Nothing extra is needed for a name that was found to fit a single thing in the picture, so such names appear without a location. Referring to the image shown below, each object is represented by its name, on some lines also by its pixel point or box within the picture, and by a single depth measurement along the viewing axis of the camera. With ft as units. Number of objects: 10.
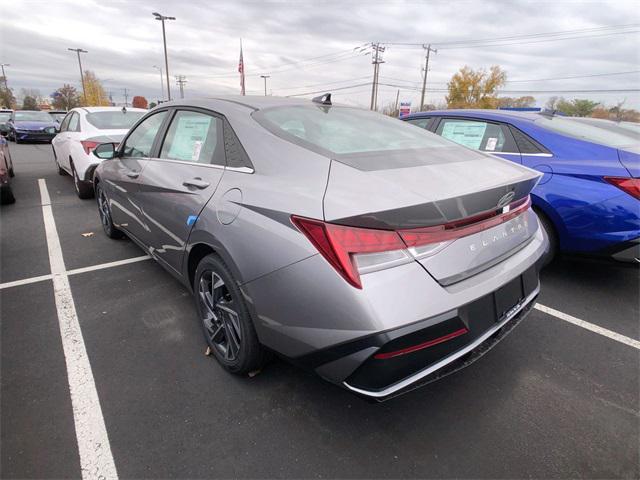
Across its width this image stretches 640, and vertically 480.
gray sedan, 4.87
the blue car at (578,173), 9.75
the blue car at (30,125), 53.31
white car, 19.63
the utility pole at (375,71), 128.36
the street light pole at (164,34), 97.01
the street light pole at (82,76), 183.52
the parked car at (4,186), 18.71
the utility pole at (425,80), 153.07
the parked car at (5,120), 60.08
